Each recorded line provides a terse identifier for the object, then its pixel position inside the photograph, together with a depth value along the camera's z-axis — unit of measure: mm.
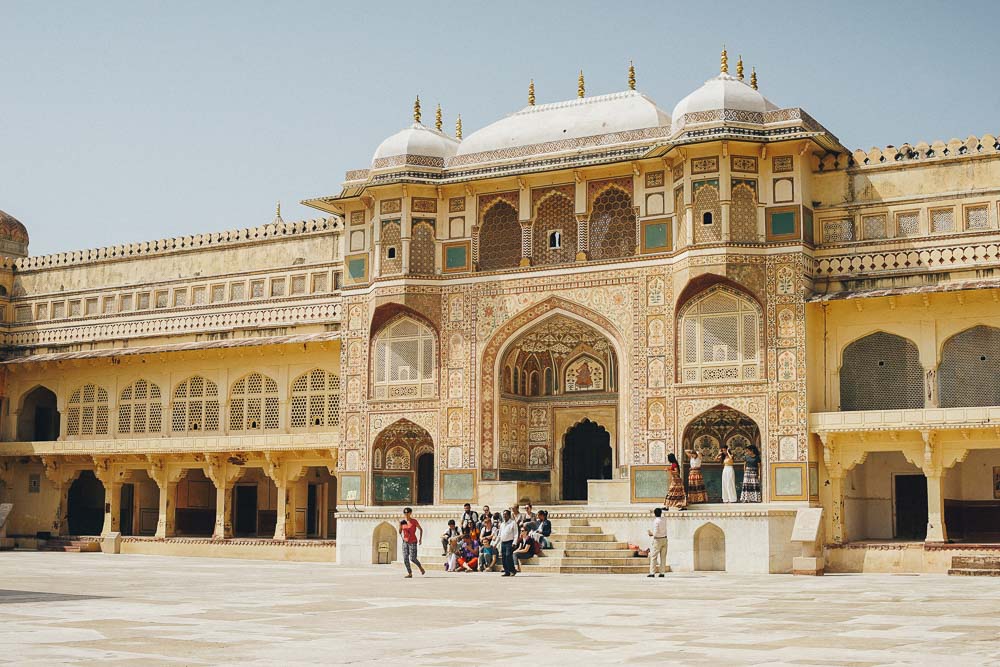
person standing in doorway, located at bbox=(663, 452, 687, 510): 19719
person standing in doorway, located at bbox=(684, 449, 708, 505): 20328
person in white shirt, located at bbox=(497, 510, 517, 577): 17797
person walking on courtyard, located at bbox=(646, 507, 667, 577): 17531
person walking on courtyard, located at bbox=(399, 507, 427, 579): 17734
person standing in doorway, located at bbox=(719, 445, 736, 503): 20312
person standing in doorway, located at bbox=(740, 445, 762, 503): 20398
